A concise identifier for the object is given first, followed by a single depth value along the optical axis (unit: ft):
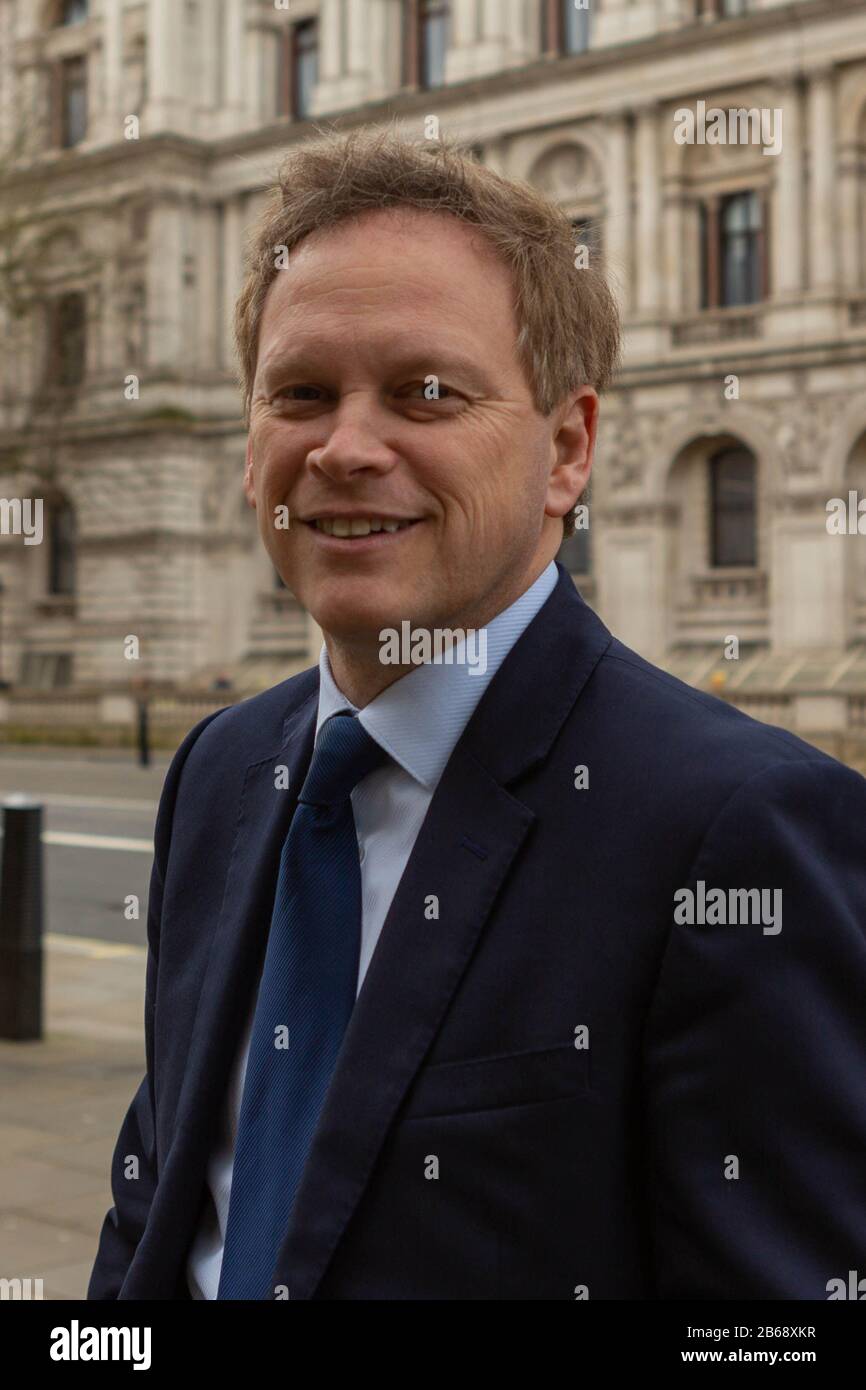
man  5.77
